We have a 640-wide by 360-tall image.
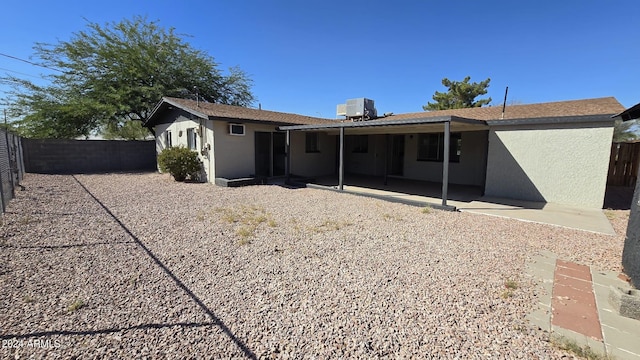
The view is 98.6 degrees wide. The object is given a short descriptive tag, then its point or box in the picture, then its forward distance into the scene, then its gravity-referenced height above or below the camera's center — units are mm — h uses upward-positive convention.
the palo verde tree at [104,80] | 15477 +4252
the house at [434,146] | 6965 +237
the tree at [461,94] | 24344 +5389
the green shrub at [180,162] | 10969 -552
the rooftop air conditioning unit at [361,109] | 12336 +1949
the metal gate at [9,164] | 6202 -532
